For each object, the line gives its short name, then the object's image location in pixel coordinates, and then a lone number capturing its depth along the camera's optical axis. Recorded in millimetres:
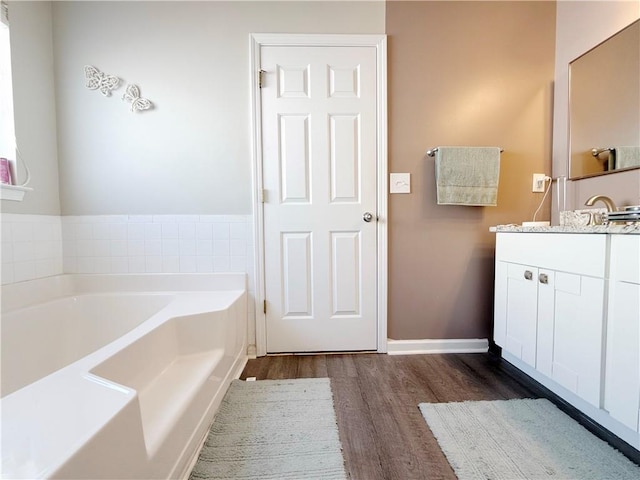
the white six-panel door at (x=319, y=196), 1738
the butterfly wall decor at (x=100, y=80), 1680
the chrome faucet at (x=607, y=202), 1281
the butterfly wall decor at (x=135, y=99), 1694
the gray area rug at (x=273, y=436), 958
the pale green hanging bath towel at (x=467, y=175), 1713
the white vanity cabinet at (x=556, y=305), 1060
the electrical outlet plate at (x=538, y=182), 1823
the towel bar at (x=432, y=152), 1742
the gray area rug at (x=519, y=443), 949
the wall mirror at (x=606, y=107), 1373
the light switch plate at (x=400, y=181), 1801
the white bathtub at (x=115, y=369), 540
